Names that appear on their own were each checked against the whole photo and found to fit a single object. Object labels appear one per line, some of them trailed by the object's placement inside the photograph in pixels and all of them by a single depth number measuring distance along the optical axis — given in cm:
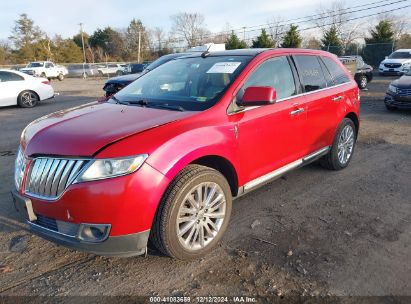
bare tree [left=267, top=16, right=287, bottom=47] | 5017
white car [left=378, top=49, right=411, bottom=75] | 2264
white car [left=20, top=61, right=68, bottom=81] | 3229
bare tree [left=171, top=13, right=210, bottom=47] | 6781
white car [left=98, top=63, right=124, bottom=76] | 3906
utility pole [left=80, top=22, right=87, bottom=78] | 5919
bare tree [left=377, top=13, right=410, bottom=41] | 4612
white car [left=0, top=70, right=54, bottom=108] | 1287
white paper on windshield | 362
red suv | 257
